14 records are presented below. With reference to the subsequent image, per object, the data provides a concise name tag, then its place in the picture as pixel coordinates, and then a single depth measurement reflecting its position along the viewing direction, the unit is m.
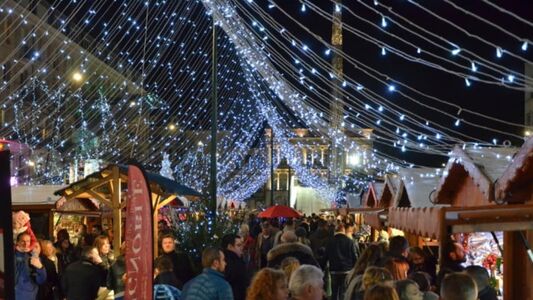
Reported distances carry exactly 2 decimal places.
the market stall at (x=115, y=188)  11.82
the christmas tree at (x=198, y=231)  12.48
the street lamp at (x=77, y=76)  46.42
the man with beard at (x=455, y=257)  8.00
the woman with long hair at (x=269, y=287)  4.74
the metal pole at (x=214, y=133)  14.17
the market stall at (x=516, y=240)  7.69
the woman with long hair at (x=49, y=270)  9.38
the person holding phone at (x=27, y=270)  8.30
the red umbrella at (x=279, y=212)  22.67
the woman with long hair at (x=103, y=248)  9.65
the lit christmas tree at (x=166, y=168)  35.09
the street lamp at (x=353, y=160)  82.69
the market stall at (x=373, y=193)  20.95
